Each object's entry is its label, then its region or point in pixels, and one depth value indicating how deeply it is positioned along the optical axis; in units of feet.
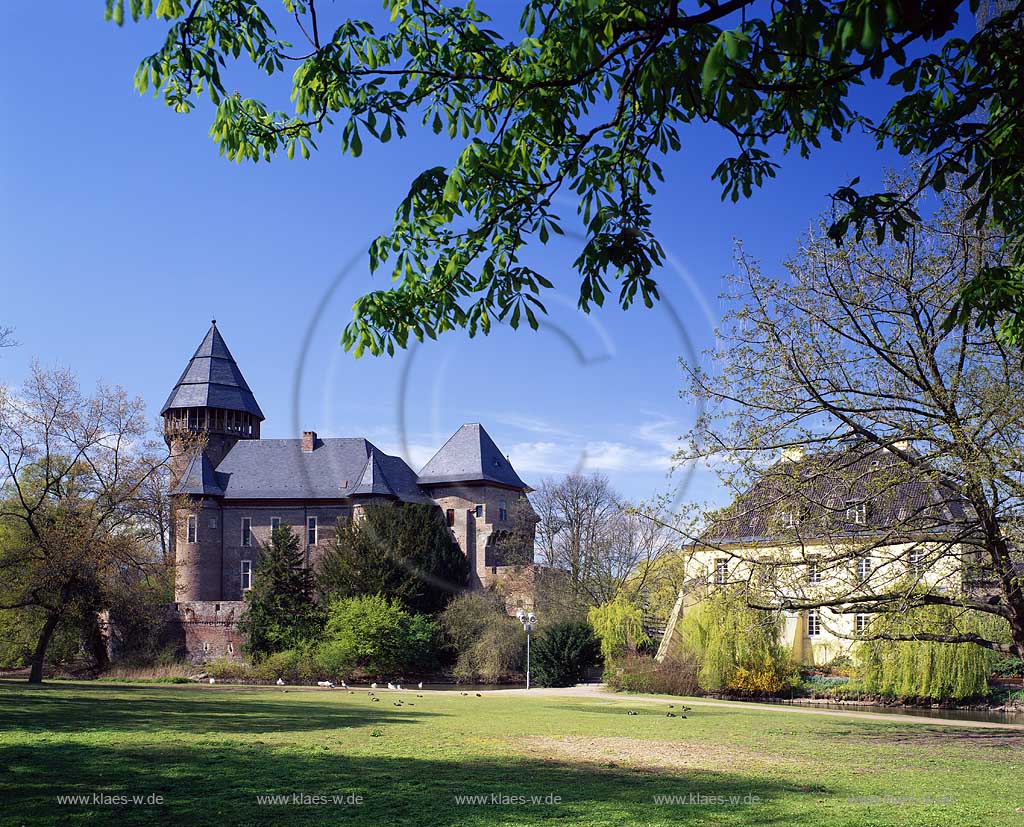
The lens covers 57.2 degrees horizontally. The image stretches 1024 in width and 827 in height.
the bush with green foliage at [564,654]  122.21
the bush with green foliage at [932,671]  90.12
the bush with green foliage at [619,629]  114.83
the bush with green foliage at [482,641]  137.69
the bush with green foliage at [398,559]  155.43
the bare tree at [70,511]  87.51
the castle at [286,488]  190.49
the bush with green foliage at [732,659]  97.81
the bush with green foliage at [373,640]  136.98
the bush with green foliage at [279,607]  148.25
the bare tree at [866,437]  46.68
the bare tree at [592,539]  158.81
